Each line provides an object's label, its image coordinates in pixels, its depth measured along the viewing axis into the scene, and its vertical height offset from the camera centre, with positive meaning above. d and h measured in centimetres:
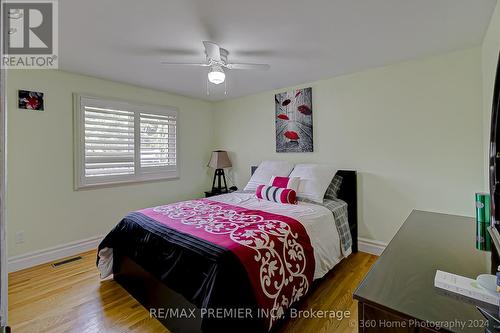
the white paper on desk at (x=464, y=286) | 78 -43
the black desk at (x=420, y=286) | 73 -45
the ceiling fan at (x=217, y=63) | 208 +99
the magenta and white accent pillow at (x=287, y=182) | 289 -21
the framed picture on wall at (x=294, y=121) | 339 +65
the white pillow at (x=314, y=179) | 280 -17
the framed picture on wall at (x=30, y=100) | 259 +75
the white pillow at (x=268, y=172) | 332 -9
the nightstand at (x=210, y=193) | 406 -47
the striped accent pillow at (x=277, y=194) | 276 -34
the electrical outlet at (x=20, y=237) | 260 -76
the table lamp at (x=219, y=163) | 421 +5
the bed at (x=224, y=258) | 144 -69
